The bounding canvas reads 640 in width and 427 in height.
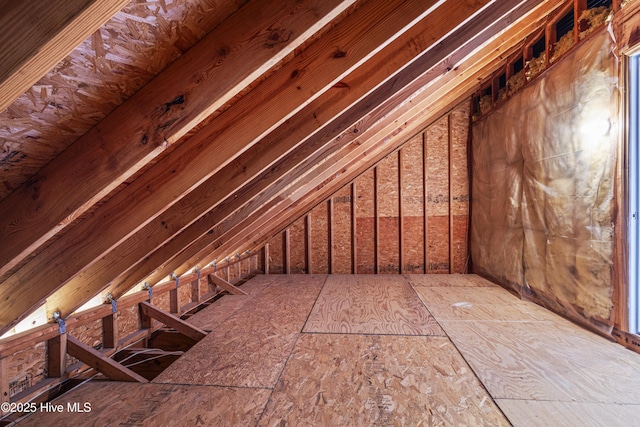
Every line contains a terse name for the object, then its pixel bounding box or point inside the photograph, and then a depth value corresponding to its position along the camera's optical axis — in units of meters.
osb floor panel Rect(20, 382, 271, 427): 1.58
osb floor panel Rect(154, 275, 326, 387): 1.99
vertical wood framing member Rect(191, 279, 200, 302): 3.85
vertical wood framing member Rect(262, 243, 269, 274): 5.85
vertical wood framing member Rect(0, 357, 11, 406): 1.68
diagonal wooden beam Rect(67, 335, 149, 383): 1.99
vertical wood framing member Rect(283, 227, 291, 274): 5.81
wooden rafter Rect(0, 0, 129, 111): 0.55
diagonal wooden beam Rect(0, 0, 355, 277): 0.98
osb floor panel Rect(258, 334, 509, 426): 1.54
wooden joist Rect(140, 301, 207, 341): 2.71
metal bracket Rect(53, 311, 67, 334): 1.95
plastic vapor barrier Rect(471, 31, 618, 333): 2.40
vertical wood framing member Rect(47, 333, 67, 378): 2.00
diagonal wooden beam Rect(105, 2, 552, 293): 2.17
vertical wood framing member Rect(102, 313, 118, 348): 2.50
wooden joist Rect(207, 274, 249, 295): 4.16
